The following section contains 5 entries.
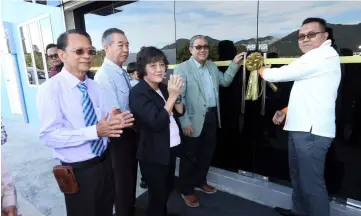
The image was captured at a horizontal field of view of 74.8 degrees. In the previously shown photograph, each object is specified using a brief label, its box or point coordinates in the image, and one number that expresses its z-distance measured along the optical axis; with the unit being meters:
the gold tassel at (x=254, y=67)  2.36
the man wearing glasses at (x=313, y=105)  1.76
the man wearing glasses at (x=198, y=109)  2.50
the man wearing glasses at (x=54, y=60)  2.79
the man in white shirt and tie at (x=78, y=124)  1.39
